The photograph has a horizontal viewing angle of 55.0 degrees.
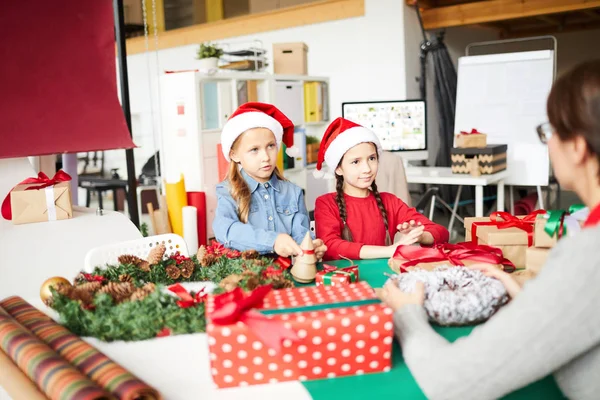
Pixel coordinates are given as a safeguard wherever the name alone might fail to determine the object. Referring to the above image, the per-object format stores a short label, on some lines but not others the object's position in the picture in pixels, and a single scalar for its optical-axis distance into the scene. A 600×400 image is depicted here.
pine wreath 1.22
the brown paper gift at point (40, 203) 2.44
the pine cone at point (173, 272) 1.60
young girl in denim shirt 2.17
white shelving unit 4.38
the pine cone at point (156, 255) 1.65
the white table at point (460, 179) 4.54
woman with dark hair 0.90
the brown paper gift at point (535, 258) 1.46
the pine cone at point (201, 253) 1.68
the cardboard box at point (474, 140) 4.81
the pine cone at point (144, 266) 1.60
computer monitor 5.14
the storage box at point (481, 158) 4.68
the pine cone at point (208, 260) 1.66
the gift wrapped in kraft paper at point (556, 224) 1.22
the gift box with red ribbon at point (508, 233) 1.68
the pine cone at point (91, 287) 1.37
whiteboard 5.20
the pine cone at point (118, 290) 1.33
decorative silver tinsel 1.22
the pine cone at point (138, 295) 1.29
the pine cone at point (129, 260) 1.60
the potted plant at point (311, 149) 5.73
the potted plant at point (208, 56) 4.71
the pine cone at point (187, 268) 1.61
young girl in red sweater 2.19
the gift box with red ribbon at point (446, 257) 1.56
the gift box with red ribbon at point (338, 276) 1.47
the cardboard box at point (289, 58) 5.78
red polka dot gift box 1.02
